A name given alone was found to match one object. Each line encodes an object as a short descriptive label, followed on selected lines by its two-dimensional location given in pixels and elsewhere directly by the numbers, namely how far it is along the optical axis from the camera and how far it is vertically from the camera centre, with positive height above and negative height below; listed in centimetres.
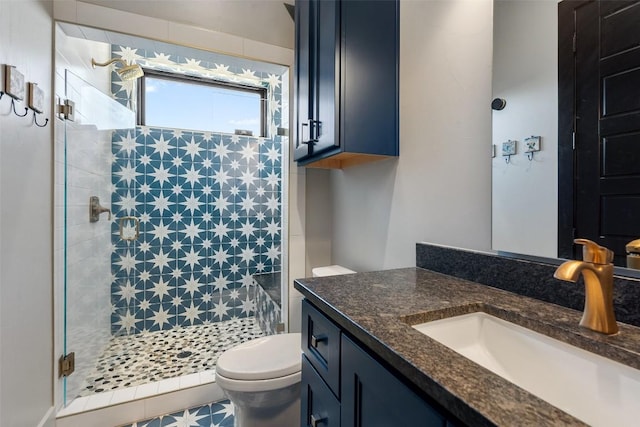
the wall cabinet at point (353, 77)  125 +60
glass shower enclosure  159 -4
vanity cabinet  50 -37
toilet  126 -72
